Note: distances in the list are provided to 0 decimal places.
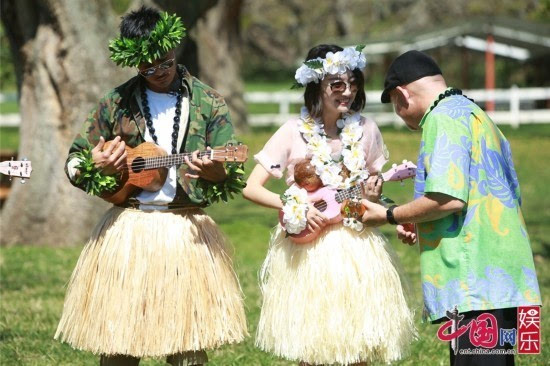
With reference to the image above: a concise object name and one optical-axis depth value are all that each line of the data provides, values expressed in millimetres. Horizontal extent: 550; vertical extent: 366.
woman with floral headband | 8647
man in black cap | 7074
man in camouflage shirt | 8569
